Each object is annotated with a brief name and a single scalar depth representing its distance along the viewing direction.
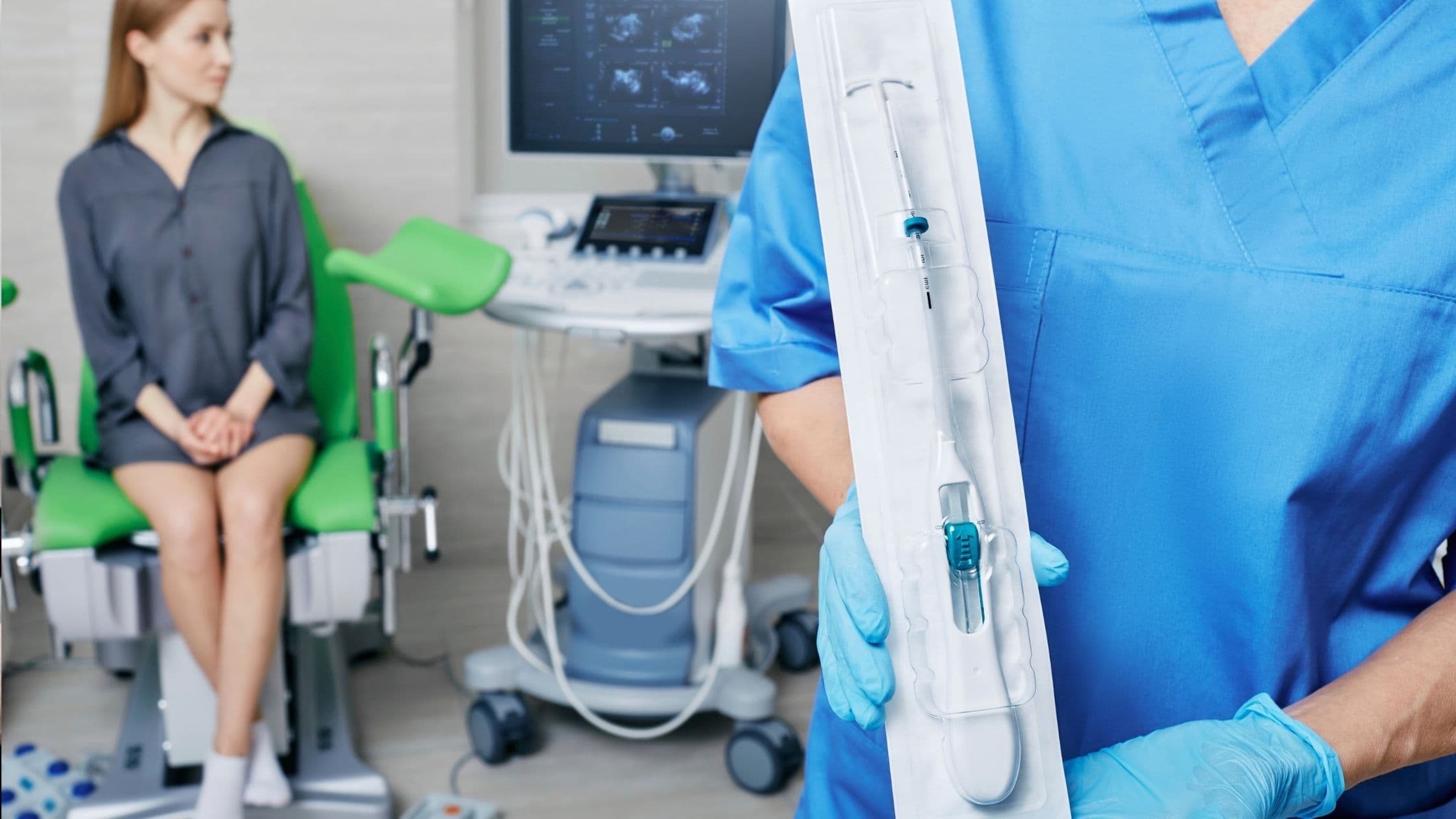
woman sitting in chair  1.95
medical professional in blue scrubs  0.65
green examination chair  1.87
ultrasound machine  2.18
